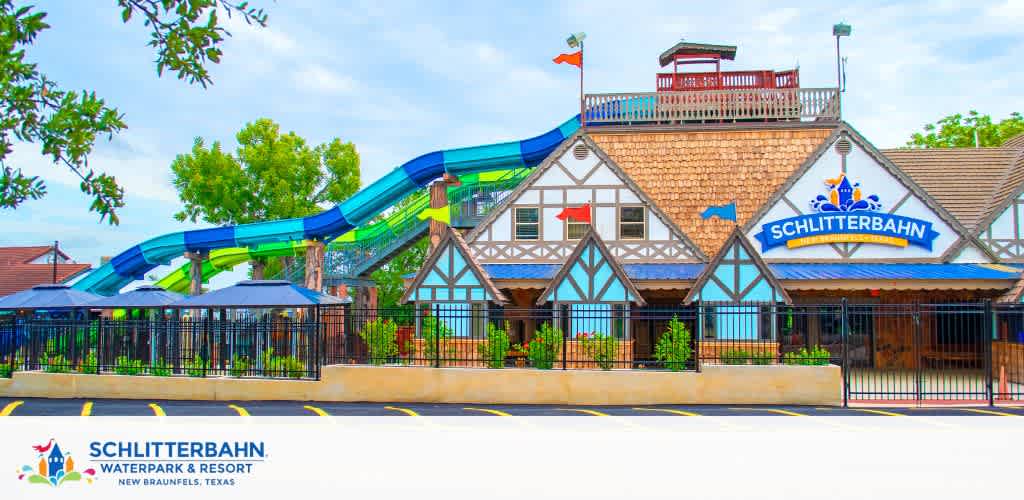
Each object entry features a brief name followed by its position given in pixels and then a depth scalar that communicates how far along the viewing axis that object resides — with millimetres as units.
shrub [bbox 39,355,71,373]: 21547
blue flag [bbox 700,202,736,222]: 26656
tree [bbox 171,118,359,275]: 51031
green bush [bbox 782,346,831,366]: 19534
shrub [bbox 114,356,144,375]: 21125
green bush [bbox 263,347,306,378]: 20219
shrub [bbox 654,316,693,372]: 20219
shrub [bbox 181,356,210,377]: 20733
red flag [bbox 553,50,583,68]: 29656
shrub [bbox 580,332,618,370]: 20266
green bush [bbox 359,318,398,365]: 20438
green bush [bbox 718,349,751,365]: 19562
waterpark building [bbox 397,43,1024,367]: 25500
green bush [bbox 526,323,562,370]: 20875
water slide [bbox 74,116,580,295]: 31328
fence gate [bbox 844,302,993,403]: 25109
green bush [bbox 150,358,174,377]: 20891
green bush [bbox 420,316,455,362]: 20612
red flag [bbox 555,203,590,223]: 27641
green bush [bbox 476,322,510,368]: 20766
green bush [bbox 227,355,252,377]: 20438
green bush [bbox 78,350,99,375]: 21344
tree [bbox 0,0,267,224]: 8266
